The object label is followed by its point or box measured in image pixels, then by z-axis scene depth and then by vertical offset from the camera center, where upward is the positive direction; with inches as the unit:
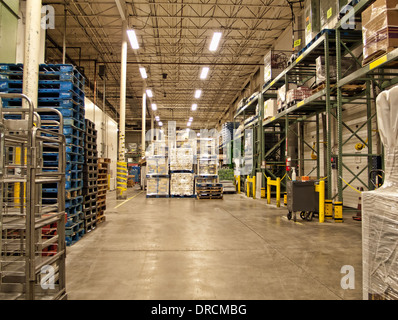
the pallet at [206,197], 486.9 -56.7
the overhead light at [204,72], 651.6 +233.1
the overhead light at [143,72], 639.8 +226.6
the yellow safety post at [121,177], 488.7 -20.3
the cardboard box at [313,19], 301.3 +165.3
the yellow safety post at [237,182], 624.1 -39.7
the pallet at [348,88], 289.5 +85.3
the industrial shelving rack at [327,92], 251.7 +80.9
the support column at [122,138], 488.1 +50.3
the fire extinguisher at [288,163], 365.7 +2.9
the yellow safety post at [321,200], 267.9 -34.6
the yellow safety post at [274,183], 374.6 -29.9
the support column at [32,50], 185.3 +81.5
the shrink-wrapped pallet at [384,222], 79.1 -17.7
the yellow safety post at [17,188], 168.2 -14.8
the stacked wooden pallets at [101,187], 268.6 -22.2
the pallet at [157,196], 519.3 -58.4
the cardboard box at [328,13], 269.6 +157.5
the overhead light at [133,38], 482.0 +238.1
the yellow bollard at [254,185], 497.0 -36.6
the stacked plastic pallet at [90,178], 225.8 -10.5
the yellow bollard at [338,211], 269.6 -45.6
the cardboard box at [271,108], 441.1 +95.0
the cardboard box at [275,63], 441.1 +169.0
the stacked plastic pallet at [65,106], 192.7 +44.2
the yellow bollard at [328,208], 277.9 -43.9
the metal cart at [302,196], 267.1 -30.3
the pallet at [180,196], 518.5 -58.6
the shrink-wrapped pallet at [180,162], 517.0 +7.3
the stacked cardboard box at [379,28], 191.2 +101.9
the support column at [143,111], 784.9 +159.6
